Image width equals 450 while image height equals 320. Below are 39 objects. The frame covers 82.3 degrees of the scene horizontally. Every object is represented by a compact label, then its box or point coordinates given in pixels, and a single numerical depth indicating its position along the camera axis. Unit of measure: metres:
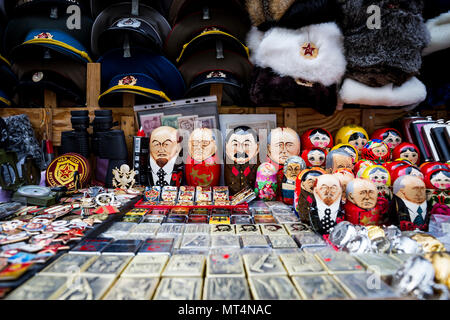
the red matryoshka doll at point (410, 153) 0.70
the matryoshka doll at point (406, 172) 0.55
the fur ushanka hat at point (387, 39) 0.68
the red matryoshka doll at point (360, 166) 0.59
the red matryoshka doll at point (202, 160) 0.71
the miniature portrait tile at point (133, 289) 0.29
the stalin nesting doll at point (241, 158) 0.71
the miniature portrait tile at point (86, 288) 0.29
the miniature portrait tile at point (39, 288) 0.28
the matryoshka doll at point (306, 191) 0.52
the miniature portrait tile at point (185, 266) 0.34
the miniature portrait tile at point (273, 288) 0.29
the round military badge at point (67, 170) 0.70
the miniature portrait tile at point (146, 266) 0.33
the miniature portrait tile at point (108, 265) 0.33
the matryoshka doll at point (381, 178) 0.54
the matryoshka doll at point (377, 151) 0.68
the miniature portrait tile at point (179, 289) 0.29
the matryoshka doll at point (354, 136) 0.74
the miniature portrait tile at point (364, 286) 0.29
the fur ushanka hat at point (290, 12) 0.68
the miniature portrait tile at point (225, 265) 0.34
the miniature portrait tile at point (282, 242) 0.43
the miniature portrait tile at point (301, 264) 0.34
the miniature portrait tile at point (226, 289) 0.29
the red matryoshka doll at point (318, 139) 0.74
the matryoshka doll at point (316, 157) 0.68
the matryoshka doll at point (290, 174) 0.64
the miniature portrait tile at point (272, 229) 0.49
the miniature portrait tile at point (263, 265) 0.34
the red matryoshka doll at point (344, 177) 0.54
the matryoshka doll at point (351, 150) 0.66
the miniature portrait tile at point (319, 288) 0.29
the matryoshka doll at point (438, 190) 0.51
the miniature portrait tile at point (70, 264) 0.33
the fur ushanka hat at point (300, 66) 0.72
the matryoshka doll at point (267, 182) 0.69
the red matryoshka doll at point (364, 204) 0.49
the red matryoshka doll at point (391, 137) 0.76
